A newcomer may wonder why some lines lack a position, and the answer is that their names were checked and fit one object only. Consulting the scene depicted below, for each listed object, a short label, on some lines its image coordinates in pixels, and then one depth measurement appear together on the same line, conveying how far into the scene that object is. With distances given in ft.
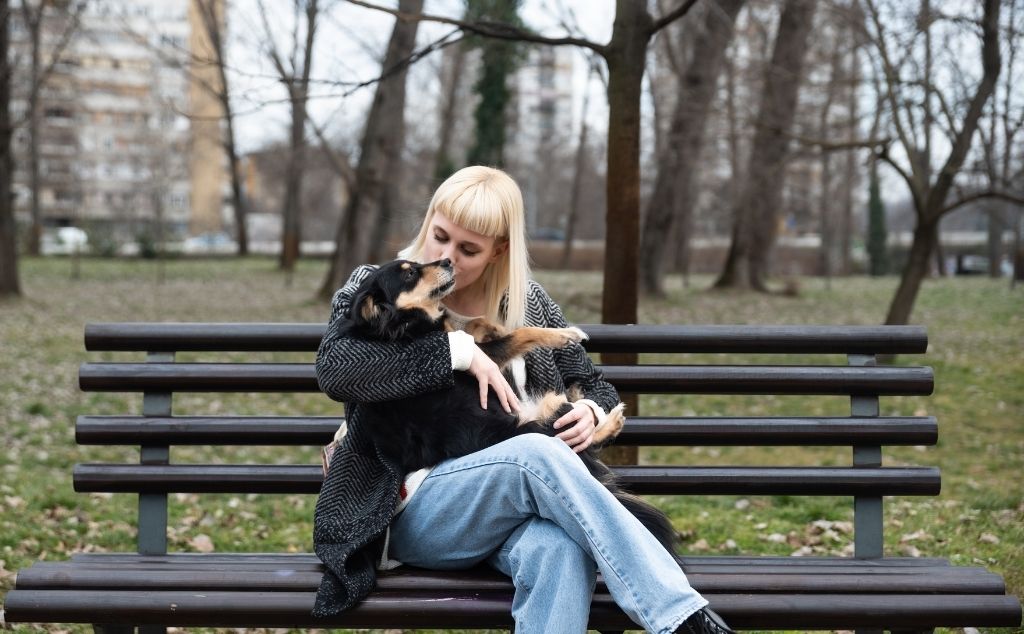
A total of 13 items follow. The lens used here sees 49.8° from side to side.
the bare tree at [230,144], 73.89
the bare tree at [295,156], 53.93
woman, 9.36
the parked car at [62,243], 138.01
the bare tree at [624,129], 17.99
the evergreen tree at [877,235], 135.95
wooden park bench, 10.29
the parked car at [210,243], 166.09
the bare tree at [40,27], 58.34
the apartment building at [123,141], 97.40
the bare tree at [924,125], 35.60
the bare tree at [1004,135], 34.96
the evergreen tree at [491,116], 105.70
